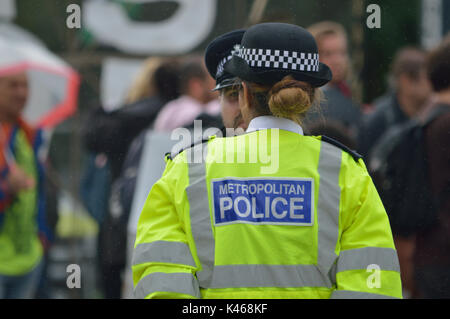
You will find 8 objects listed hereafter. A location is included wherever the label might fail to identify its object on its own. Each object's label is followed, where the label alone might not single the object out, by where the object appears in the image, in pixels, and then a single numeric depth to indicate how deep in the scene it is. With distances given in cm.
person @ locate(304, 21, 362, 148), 862
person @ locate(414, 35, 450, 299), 758
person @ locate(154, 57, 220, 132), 870
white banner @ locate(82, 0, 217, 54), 1087
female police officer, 453
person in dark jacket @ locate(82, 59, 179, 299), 912
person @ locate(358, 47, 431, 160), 1056
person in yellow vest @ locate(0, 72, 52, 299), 951
